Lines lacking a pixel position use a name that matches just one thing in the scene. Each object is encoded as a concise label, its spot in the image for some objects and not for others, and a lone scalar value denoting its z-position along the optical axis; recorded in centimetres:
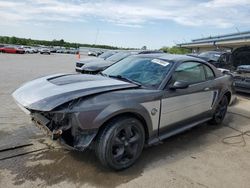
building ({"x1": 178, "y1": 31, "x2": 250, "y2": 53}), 1460
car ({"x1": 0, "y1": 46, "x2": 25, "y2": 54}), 2937
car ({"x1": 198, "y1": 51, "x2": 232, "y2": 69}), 779
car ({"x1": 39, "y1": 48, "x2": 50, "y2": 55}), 3407
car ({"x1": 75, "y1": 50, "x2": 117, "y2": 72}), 835
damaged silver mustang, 220
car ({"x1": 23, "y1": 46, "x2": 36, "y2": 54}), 3396
